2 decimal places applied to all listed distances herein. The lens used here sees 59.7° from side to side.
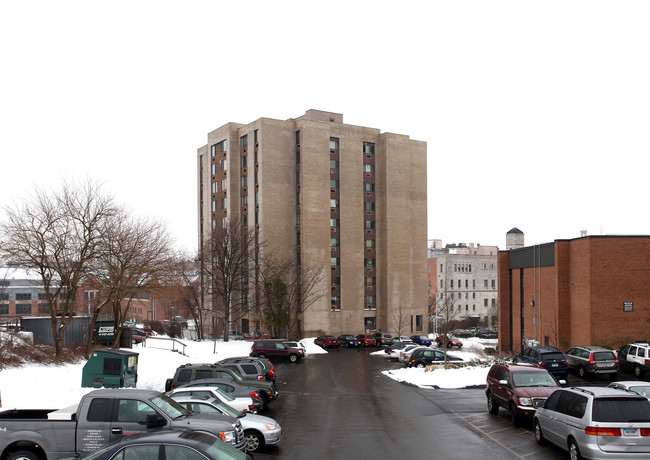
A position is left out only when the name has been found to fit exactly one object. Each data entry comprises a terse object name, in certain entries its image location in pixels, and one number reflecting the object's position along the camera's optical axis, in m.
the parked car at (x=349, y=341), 61.88
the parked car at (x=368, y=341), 63.22
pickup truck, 11.23
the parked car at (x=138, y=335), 46.96
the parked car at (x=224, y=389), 15.95
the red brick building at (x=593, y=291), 37.16
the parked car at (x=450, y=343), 53.83
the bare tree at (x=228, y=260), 57.69
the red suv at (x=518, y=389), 17.16
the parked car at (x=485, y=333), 86.30
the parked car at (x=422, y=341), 58.22
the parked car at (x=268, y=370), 26.61
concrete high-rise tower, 76.25
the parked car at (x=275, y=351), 42.78
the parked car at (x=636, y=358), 28.03
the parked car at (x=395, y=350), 45.62
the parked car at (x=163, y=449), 8.09
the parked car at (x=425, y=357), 36.38
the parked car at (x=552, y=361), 27.22
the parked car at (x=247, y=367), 24.48
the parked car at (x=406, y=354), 39.52
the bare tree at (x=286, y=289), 64.75
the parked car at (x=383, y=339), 62.94
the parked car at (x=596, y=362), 27.97
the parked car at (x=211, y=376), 20.70
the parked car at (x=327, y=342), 60.75
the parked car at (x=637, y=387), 17.12
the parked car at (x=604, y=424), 11.76
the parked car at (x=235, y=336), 63.59
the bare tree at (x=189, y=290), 62.16
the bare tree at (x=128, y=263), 32.66
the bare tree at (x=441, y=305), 92.26
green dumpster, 22.48
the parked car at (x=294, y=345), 44.20
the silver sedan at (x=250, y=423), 14.22
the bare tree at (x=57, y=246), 28.64
